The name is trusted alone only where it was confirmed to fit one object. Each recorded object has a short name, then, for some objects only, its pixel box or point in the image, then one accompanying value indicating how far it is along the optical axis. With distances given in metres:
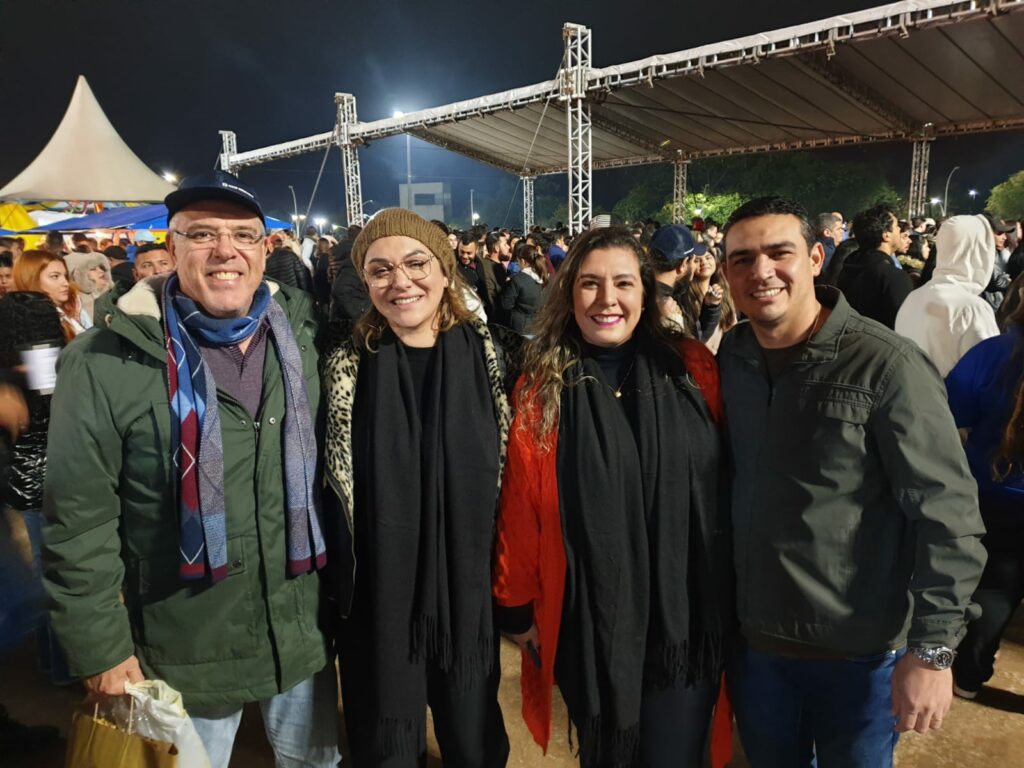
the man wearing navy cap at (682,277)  3.59
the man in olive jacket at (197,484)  1.50
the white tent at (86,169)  8.43
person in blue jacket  2.19
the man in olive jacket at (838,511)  1.45
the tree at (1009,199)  41.34
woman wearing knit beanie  1.81
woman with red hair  3.88
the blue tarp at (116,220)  10.99
